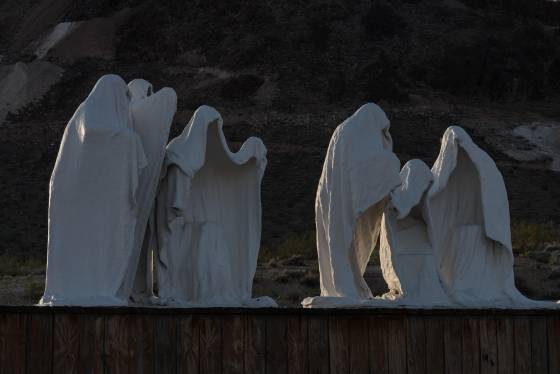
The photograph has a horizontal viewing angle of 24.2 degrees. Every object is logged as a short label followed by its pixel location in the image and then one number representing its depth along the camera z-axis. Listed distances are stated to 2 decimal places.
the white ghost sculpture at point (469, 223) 16.30
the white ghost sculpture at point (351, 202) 14.89
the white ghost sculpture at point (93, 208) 13.40
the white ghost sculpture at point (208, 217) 14.61
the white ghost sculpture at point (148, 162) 14.26
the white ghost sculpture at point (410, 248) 15.62
